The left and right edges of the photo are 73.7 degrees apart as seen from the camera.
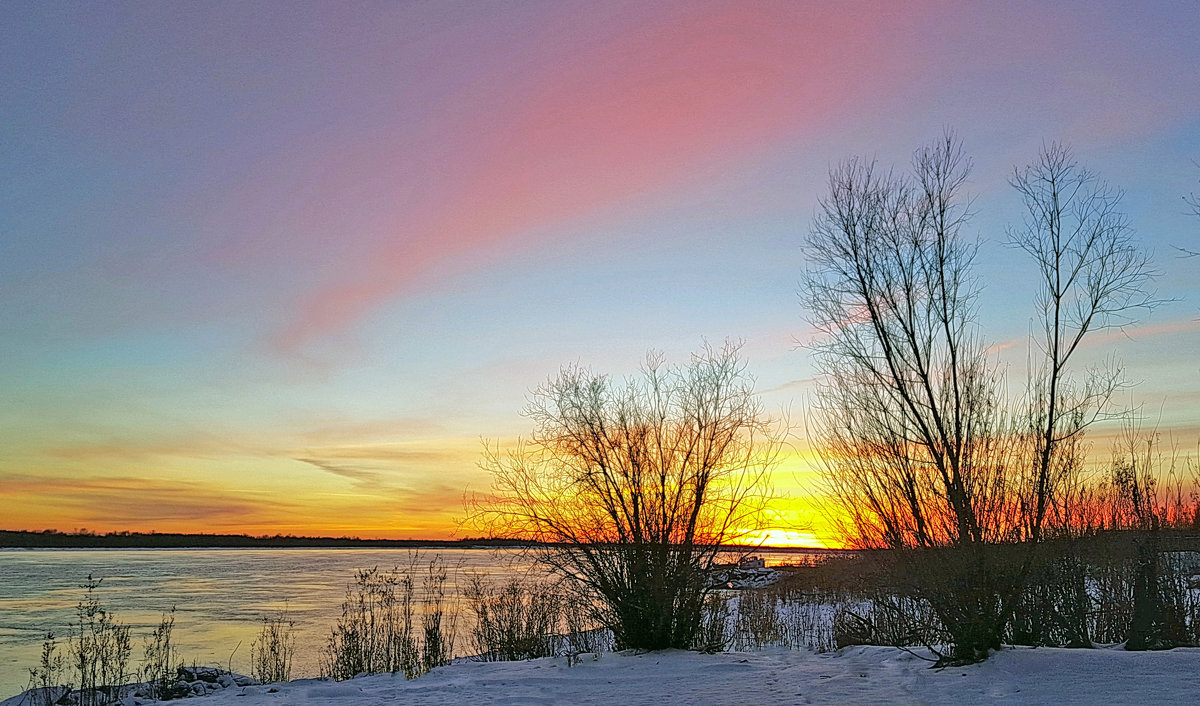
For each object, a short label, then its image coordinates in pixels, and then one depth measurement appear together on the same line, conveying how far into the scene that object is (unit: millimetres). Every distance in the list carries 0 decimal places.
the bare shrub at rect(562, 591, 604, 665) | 12328
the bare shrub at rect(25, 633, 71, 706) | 10242
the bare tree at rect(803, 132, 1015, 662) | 8750
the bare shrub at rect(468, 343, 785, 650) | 11953
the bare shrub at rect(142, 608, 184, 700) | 10938
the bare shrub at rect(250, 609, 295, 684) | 12484
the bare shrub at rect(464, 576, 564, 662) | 12703
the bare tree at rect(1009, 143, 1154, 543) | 9101
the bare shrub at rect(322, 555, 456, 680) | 12430
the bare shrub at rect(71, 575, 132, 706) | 10320
